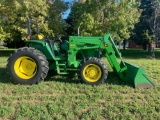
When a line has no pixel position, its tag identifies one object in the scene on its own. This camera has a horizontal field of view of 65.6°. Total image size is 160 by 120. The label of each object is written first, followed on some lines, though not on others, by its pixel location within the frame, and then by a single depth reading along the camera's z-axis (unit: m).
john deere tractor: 3.54
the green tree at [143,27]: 13.49
